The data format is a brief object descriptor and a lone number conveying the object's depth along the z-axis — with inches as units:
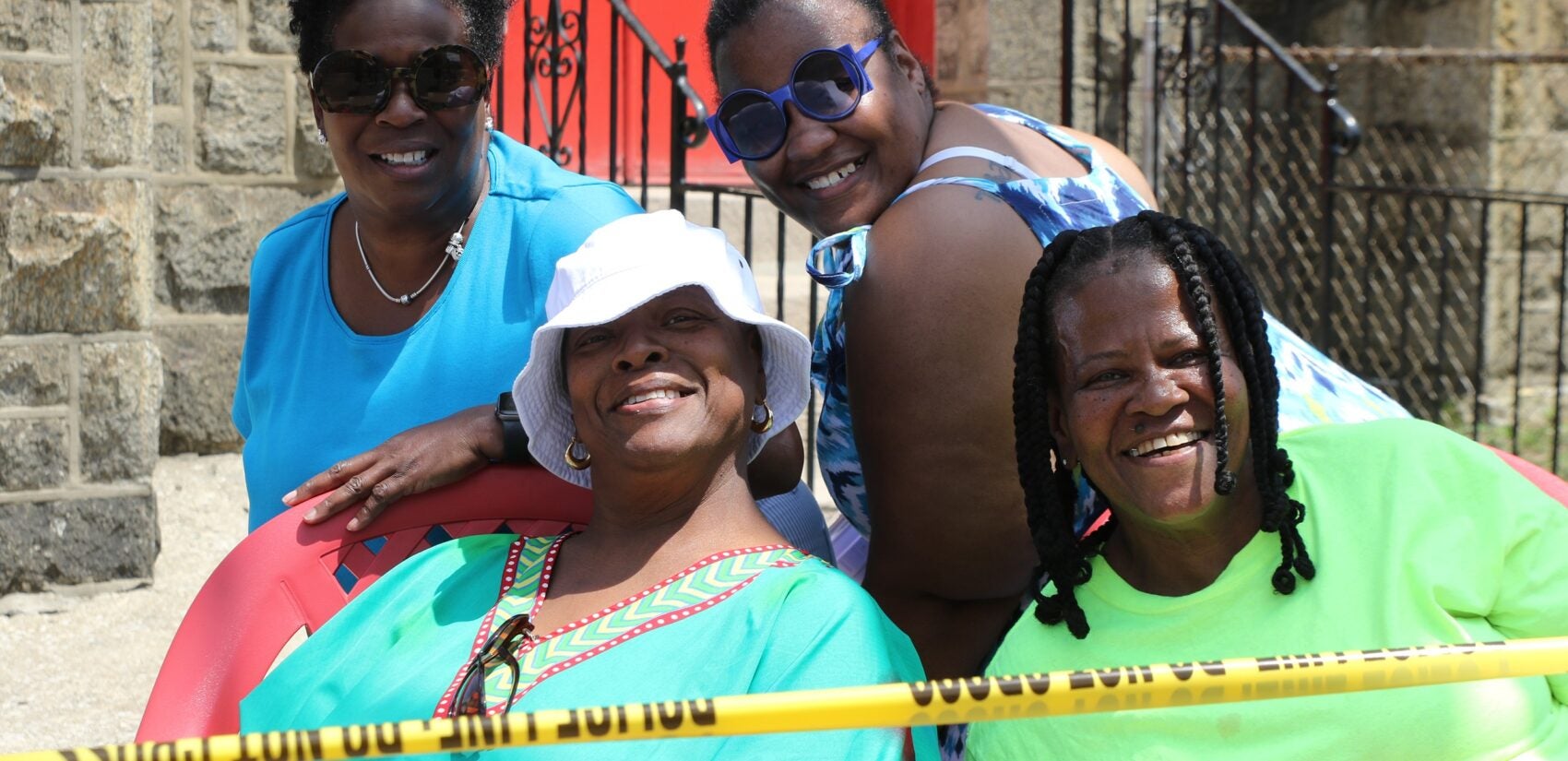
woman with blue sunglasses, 98.2
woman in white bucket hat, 90.4
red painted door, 283.7
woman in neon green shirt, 81.0
